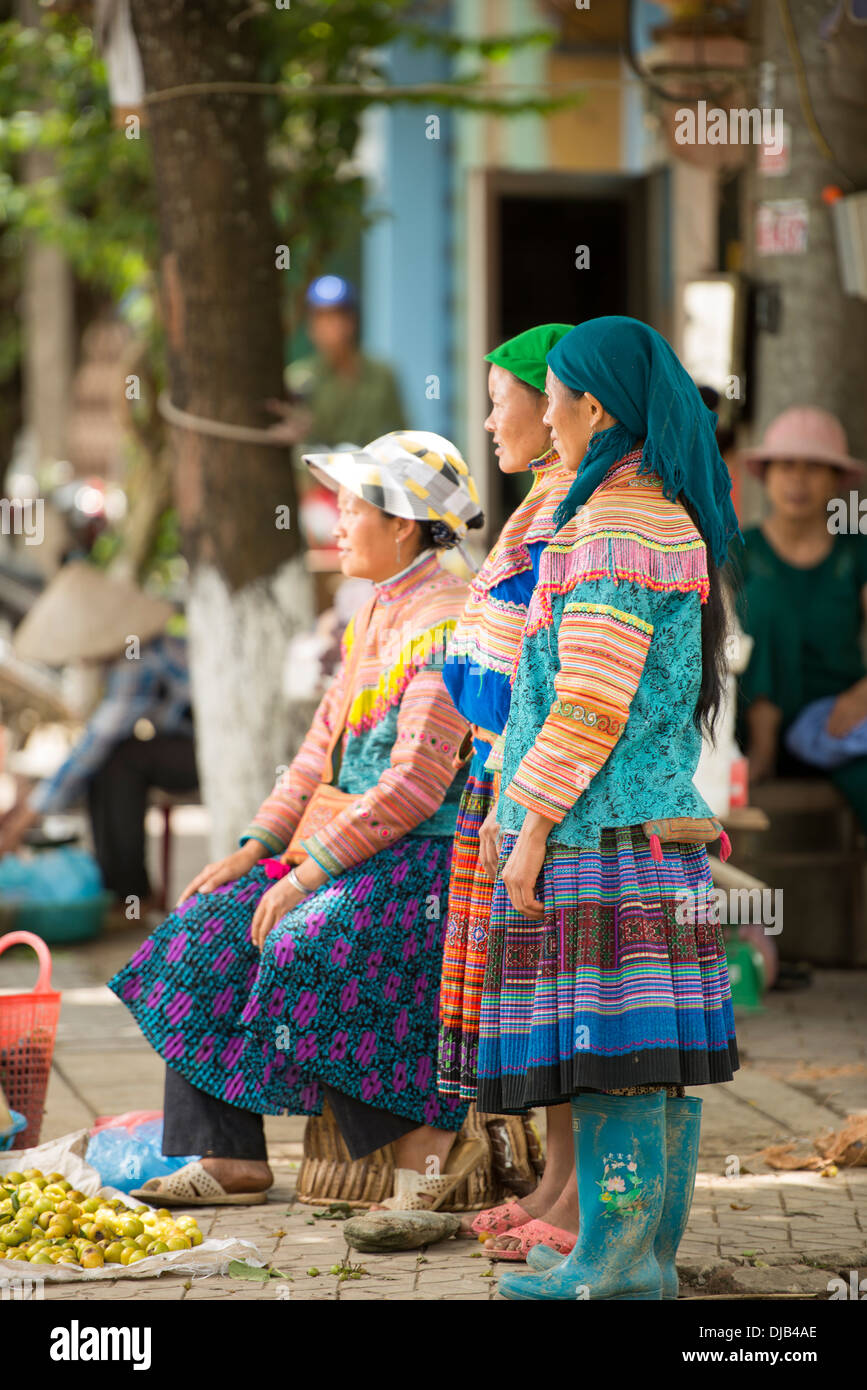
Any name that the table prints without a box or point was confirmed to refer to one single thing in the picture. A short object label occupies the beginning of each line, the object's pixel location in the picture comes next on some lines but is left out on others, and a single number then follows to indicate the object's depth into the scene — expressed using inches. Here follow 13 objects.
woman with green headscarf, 290.2
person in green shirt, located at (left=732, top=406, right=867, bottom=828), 536.1
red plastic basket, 343.6
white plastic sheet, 283.4
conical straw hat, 620.7
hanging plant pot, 589.9
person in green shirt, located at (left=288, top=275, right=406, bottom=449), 804.6
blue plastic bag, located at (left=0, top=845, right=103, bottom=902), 593.9
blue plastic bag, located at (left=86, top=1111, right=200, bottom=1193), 335.6
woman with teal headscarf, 255.1
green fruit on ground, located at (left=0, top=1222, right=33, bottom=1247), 292.2
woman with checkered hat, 321.4
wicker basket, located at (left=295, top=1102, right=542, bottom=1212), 329.4
